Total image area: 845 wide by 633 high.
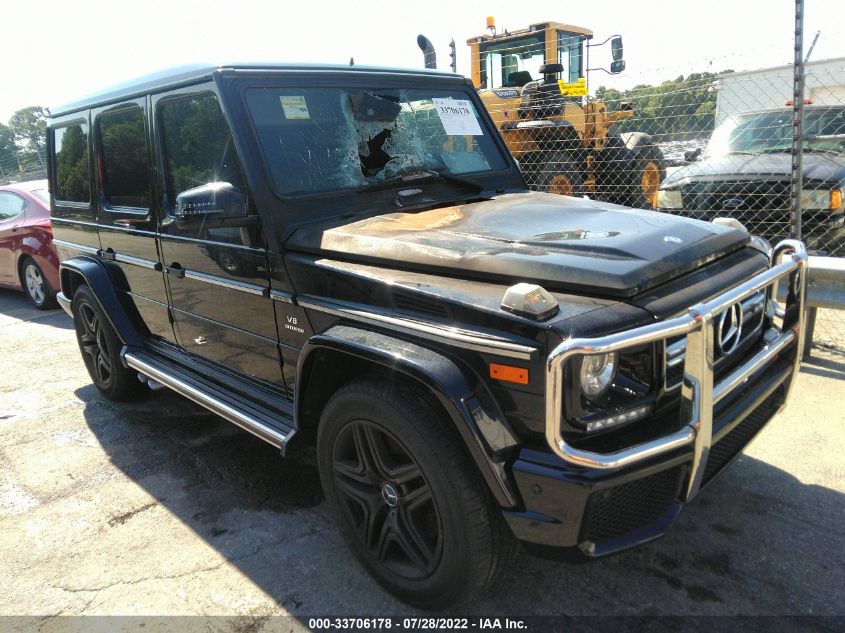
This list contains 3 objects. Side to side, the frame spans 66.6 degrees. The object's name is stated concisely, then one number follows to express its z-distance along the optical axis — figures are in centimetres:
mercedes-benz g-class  196
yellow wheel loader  893
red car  774
